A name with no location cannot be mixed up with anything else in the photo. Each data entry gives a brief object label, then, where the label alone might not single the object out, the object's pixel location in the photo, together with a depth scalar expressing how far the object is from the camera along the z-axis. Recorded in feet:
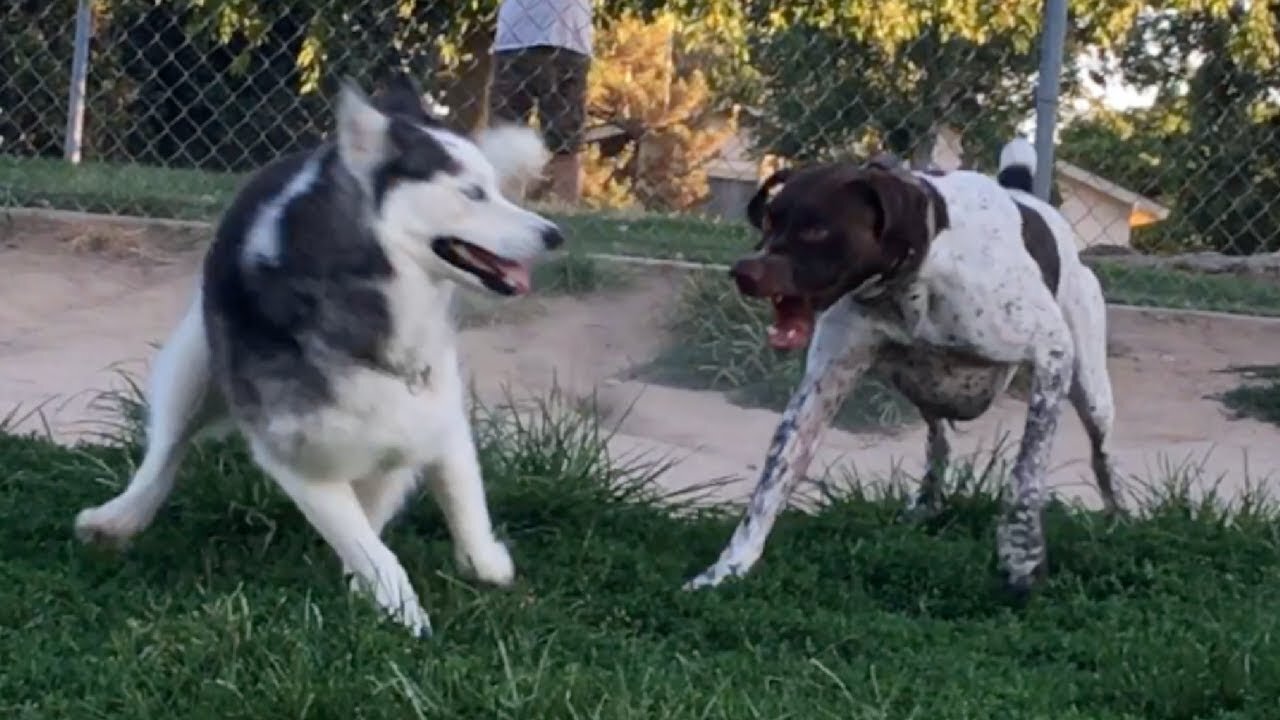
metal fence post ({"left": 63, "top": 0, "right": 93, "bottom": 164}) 32.22
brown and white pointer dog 13.94
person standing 31.01
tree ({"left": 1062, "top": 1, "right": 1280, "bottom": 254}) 36.27
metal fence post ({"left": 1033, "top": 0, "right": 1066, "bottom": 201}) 23.88
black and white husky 12.78
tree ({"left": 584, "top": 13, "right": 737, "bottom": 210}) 96.68
